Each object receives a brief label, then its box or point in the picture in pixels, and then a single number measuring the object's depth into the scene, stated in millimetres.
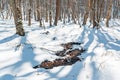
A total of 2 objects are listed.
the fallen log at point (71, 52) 3254
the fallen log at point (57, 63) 2850
